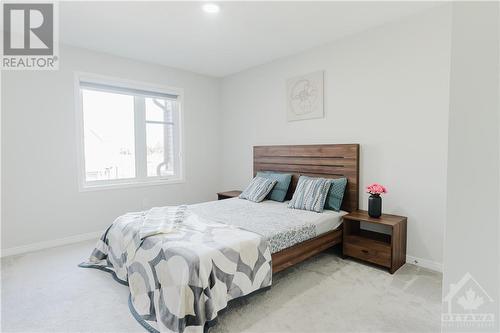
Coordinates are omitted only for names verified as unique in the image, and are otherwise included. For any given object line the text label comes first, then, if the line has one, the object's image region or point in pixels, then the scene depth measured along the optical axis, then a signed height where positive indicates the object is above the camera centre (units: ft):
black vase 9.27 -1.70
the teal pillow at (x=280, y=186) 12.10 -1.39
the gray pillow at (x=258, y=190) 12.06 -1.54
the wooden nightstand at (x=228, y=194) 14.25 -2.07
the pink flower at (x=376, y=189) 9.29 -1.15
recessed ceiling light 8.44 +4.71
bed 5.72 -2.47
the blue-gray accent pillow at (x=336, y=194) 10.37 -1.48
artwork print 11.80 +2.69
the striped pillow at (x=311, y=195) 10.13 -1.51
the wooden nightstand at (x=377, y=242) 8.68 -2.96
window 12.50 +1.13
